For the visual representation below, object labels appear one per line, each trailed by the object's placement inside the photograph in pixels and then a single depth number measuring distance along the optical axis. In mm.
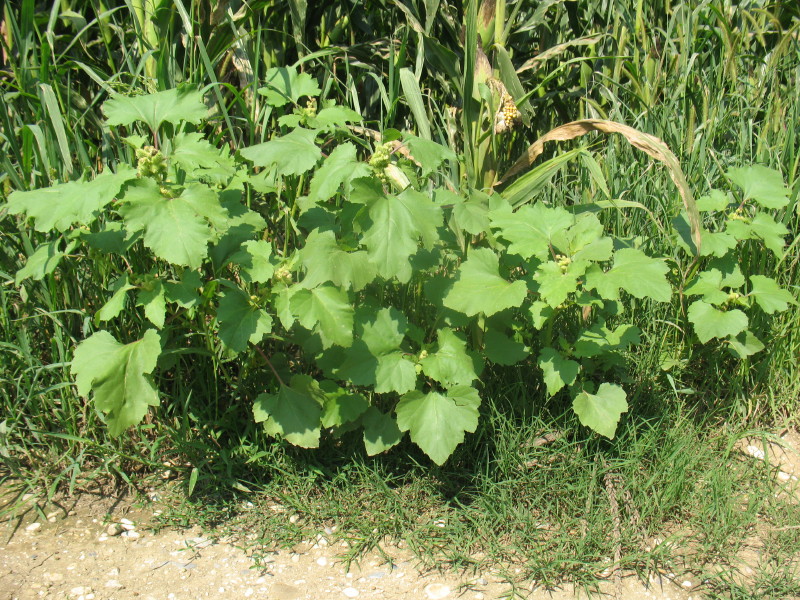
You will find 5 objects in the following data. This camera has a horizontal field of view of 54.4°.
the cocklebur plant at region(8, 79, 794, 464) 2135
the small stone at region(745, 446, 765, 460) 2992
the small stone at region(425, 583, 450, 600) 2377
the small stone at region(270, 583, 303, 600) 2377
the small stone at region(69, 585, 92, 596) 2359
